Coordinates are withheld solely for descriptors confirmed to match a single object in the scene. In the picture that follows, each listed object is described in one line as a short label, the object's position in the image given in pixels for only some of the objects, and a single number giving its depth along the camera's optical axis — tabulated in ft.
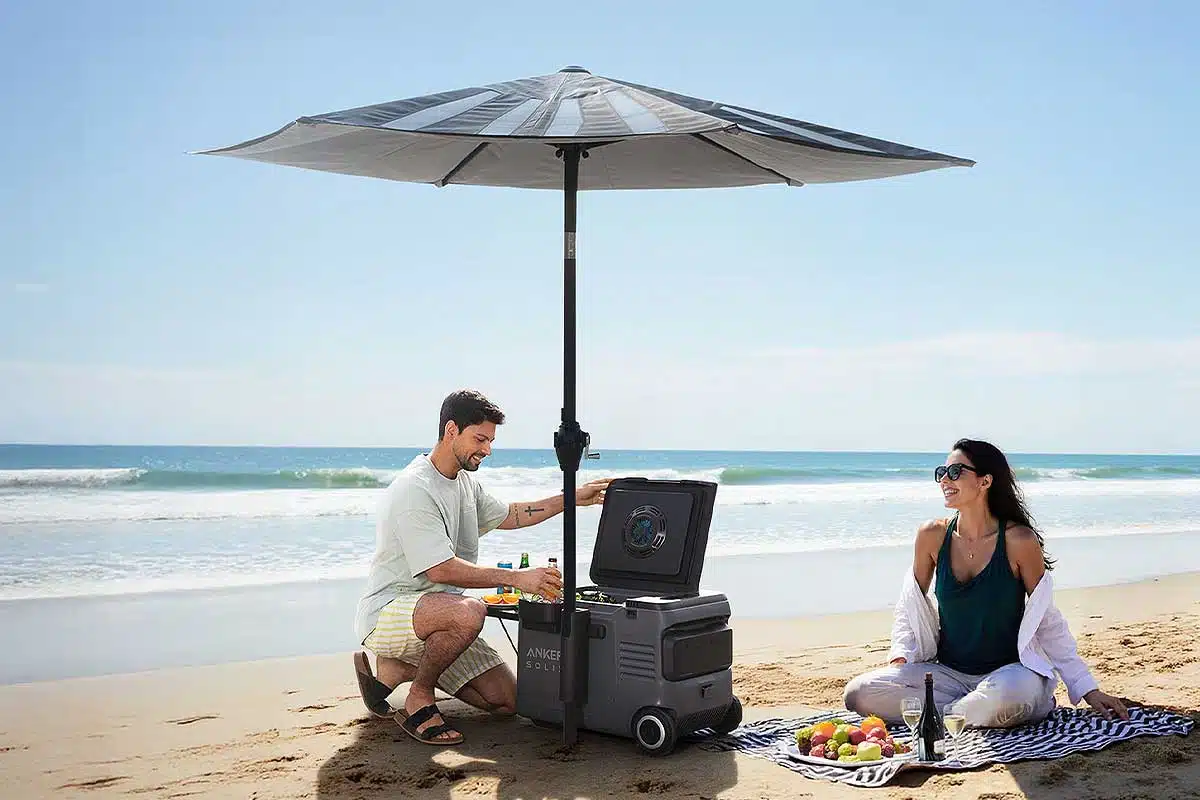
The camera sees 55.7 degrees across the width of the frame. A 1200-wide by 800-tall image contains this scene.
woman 13.03
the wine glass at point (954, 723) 11.89
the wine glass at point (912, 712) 11.91
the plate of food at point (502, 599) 14.07
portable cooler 12.49
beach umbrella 10.95
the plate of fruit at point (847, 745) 12.05
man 13.25
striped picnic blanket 11.71
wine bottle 11.85
